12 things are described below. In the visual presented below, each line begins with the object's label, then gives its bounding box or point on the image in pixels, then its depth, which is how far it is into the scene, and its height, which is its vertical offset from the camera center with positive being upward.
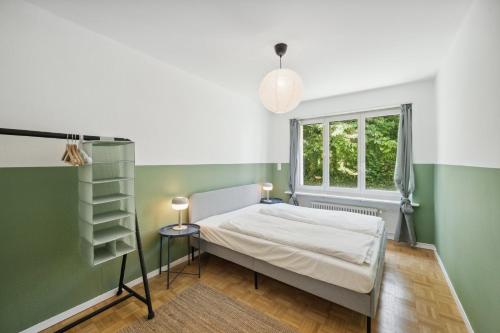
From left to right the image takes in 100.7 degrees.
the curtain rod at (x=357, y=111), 3.57 +1.02
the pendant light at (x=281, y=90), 1.95 +0.72
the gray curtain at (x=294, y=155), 4.46 +0.22
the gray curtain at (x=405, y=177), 3.33 -0.18
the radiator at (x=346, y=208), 3.66 -0.80
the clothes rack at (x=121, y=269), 1.43 -1.01
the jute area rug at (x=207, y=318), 1.77 -1.40
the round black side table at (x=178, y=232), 2.39 -0.81
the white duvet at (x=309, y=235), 1.88 -0.77
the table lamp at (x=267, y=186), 4.19 -0.43
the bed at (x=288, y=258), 1.68 -0.90
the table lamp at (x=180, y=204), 2.54 -0.50
